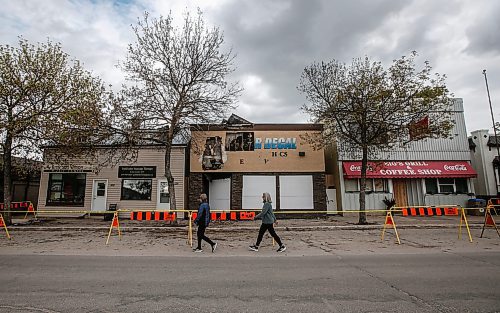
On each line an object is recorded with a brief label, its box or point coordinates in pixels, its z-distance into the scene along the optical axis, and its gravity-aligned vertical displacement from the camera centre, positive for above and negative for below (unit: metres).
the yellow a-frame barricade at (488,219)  11.38 -0.63
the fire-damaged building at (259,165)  19.83 +2.51
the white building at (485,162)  22.44 +2.96
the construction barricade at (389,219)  11.34 -0.62
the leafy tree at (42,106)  14.11 +4.80
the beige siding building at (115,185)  19.78 +1.30
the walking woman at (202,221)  9.37 -0.52
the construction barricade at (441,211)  13.99 -0.40
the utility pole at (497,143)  21.60 +4.10
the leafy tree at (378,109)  14.91 +4.74
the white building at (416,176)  20.44 +1.76
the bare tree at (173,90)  15.42 +5.89
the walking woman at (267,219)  9.38 -0.48
